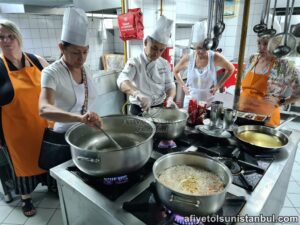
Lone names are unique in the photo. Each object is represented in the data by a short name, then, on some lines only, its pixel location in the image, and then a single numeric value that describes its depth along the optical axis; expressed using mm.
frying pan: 1019
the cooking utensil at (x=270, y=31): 1614
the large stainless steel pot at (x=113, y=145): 715
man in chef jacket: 1498
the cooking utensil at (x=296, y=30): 1401
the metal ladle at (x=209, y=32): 1303
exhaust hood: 2268
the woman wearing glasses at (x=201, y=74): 2088
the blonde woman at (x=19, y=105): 1444
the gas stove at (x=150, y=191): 697
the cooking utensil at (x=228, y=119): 1246
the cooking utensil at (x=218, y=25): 1347
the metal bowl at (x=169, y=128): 1016
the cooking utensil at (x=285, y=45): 1226
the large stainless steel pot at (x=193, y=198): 577
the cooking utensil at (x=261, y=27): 1642
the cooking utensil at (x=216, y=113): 1223
